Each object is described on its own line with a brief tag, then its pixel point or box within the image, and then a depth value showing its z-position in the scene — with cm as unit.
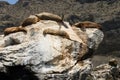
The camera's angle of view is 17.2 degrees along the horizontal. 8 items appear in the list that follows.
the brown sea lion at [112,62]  5987
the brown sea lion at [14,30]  3542
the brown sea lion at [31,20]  3616
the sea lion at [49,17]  3691
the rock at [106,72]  5590
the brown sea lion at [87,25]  3806
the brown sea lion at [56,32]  3444
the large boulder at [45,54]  3200
